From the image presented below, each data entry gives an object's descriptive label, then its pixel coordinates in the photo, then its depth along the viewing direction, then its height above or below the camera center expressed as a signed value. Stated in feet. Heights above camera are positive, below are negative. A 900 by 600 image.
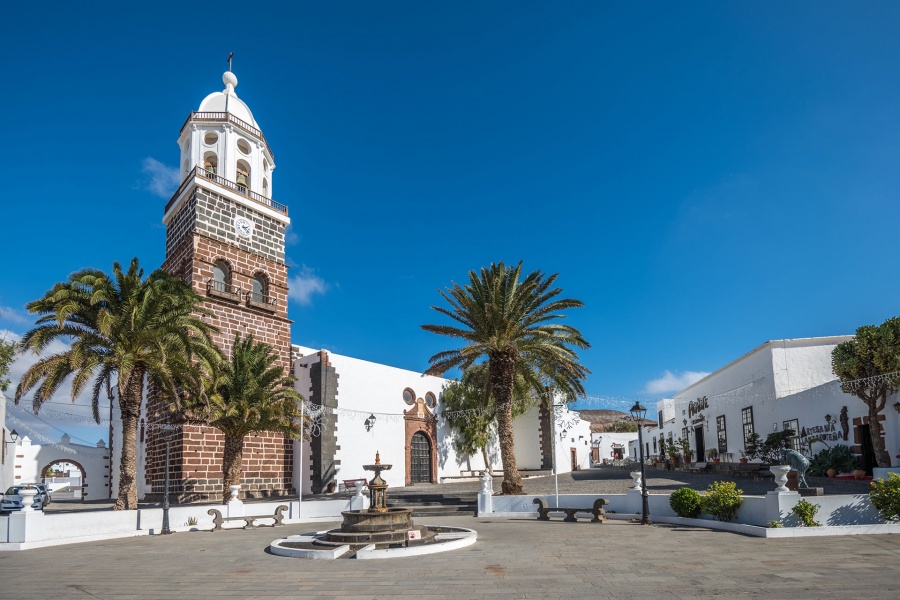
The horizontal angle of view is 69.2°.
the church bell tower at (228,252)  80.18 +21.44
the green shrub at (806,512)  42.19 -7.54
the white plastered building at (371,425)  90.38 -2.45
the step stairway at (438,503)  71.67 -10.93
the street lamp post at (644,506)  53.98 -8.67
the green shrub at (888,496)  41.11 -6.58
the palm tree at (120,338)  56.95 +7.17
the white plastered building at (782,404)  74.13 -1.23
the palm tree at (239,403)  69.00 +1.21
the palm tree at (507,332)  72.08 +8.06
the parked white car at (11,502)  80.64 -10.01
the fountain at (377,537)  39.14 -8.30
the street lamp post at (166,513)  56.03 -8.31
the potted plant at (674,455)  131.85 -11.20
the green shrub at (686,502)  51.98 -8.26
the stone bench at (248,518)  59.62 -9.77
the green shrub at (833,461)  72.79 -7.57
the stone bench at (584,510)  57.16 -9.72
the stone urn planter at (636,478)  61.00 -7.26
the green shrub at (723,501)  48.49 -7.68
